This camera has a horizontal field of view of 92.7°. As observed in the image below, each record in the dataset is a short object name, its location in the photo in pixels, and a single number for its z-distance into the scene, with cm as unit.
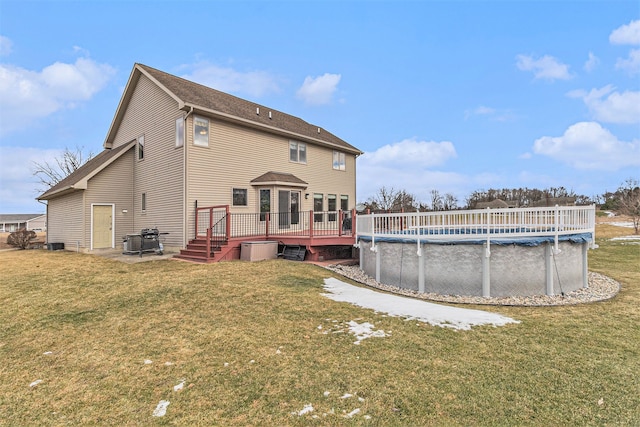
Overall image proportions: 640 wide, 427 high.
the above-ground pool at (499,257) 736
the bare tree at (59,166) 3186
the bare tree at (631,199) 2478
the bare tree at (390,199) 3609
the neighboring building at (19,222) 5094
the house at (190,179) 1229
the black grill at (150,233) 1211
